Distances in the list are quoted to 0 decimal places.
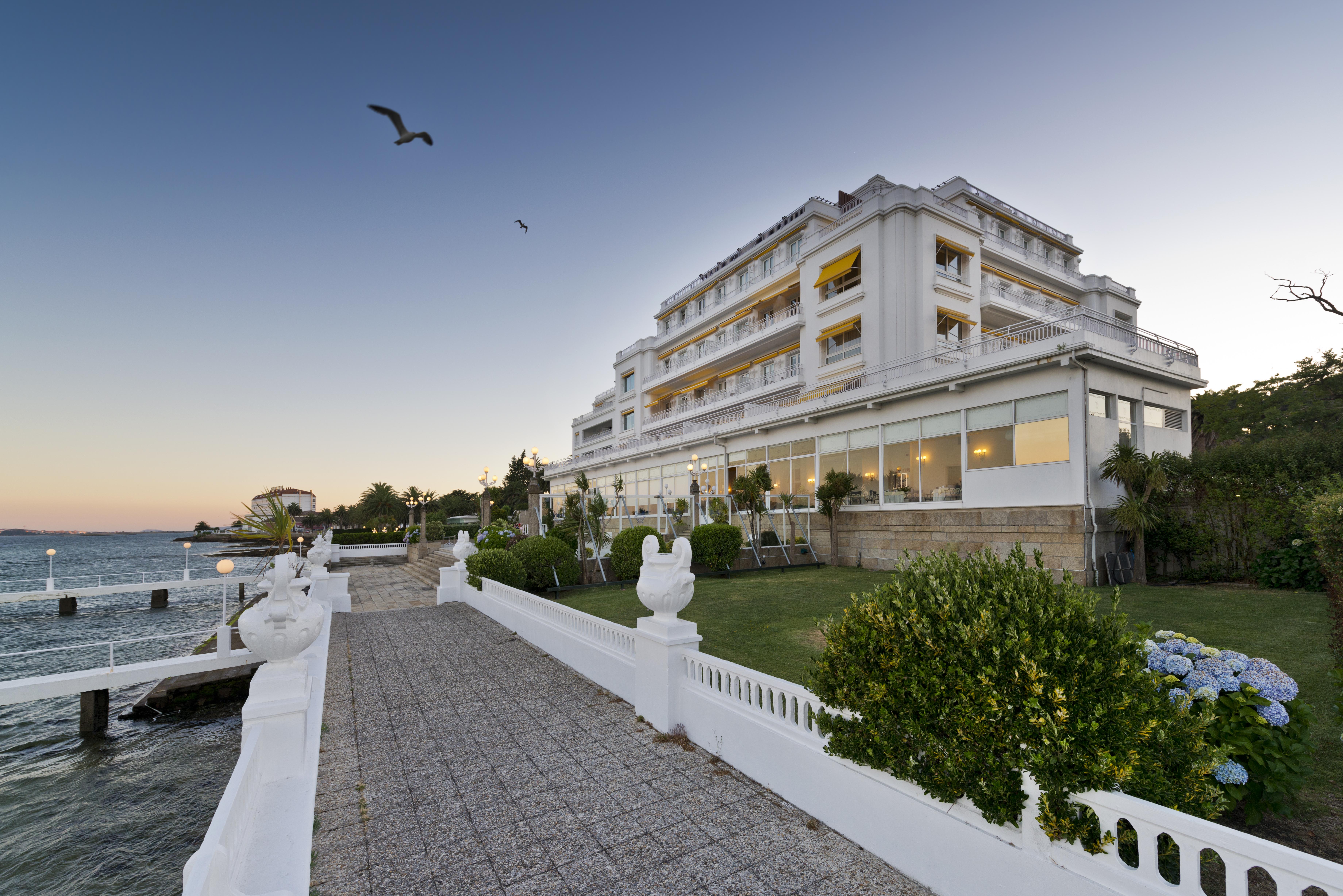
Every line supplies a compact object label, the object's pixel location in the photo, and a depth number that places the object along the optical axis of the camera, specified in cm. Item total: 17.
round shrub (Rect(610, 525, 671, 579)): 1417
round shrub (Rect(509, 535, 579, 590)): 1327
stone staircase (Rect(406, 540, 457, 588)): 1988
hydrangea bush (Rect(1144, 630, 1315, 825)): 258
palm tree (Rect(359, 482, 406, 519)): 5566
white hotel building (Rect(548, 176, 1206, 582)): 1270
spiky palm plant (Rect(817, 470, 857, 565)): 1634
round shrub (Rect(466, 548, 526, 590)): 1255
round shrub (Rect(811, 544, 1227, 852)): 227
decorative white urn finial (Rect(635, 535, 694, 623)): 532
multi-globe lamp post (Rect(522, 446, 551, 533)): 2334
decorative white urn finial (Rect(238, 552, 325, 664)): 356
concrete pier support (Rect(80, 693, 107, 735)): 991
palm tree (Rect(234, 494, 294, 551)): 1034
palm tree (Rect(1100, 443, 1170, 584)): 1148
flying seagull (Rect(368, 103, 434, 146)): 607
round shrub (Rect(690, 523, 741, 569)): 1509
